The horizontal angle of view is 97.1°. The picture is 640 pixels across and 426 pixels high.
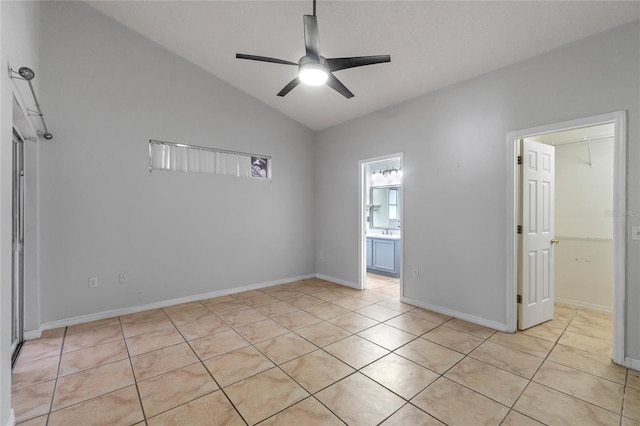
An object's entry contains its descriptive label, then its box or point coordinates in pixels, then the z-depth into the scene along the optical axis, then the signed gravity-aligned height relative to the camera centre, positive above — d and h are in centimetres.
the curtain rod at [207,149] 387 +93
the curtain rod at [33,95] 184 +90
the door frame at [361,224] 466 -22
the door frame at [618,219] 235 -6
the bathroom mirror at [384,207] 605 +8
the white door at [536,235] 307 -28
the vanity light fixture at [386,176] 606 +77
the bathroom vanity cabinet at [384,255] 545 -88
